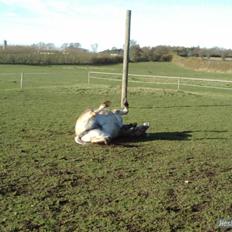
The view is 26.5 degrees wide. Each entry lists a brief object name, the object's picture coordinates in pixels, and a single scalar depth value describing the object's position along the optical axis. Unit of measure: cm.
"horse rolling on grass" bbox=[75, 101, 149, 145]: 1027
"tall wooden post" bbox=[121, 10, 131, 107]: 1438
